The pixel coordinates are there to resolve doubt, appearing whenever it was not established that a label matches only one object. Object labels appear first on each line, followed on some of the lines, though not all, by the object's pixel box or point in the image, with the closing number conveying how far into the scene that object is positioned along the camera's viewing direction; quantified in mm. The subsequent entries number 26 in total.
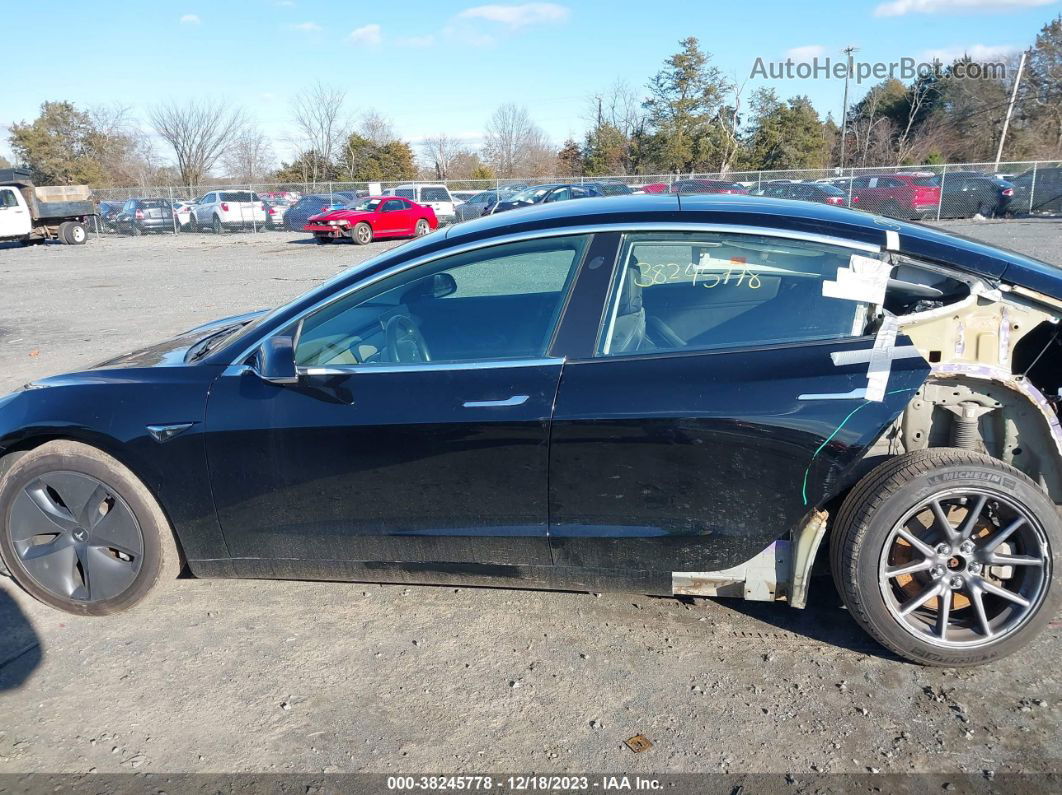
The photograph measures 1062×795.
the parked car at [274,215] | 34659
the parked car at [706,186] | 26334
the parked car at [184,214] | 34875
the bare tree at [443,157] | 61125
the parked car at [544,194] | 24172
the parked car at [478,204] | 30500
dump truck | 25688
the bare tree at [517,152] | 62631
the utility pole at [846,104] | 45894
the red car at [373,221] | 24891
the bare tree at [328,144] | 57462
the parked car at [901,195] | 27766
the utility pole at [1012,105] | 44759
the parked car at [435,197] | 30503
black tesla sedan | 2799
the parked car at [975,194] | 28234
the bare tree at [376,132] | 58719
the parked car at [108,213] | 35938
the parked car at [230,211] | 33812
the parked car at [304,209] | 33719
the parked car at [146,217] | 34719
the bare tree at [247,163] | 59750
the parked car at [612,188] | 29653
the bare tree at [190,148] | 57688
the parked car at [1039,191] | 28031
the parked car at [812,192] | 25641
